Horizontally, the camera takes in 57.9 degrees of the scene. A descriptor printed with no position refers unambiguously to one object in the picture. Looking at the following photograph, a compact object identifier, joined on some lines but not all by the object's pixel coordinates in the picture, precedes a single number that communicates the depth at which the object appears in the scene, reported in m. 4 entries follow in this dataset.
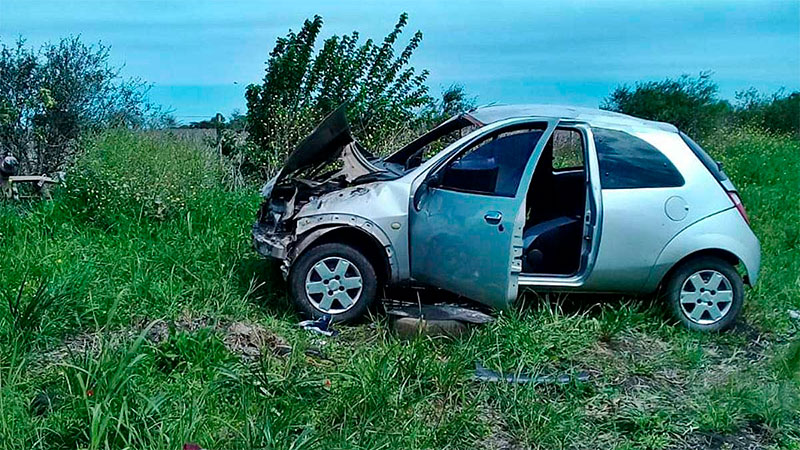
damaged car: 5.55
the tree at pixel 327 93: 10.94
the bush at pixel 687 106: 19.67
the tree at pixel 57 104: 11.01
